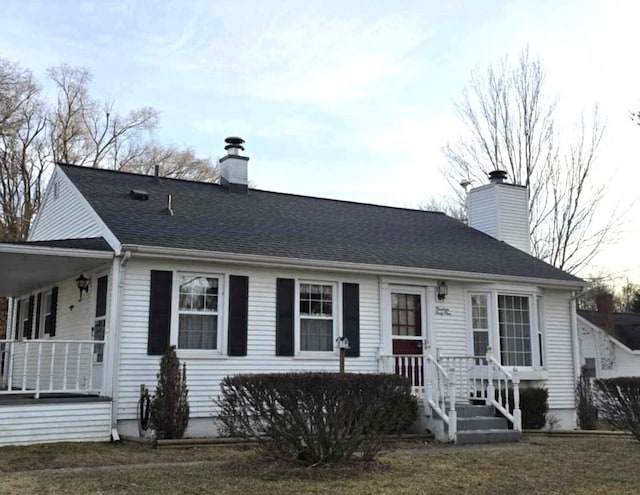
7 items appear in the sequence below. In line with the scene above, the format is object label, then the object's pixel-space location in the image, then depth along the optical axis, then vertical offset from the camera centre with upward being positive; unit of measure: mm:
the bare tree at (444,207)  29416 +6778
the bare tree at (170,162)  32000 +9115
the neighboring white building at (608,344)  25844 +579
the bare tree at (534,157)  25891 +7517
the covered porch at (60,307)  10164 +921
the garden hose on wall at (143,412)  10084 -781
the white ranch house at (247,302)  10391 +982
